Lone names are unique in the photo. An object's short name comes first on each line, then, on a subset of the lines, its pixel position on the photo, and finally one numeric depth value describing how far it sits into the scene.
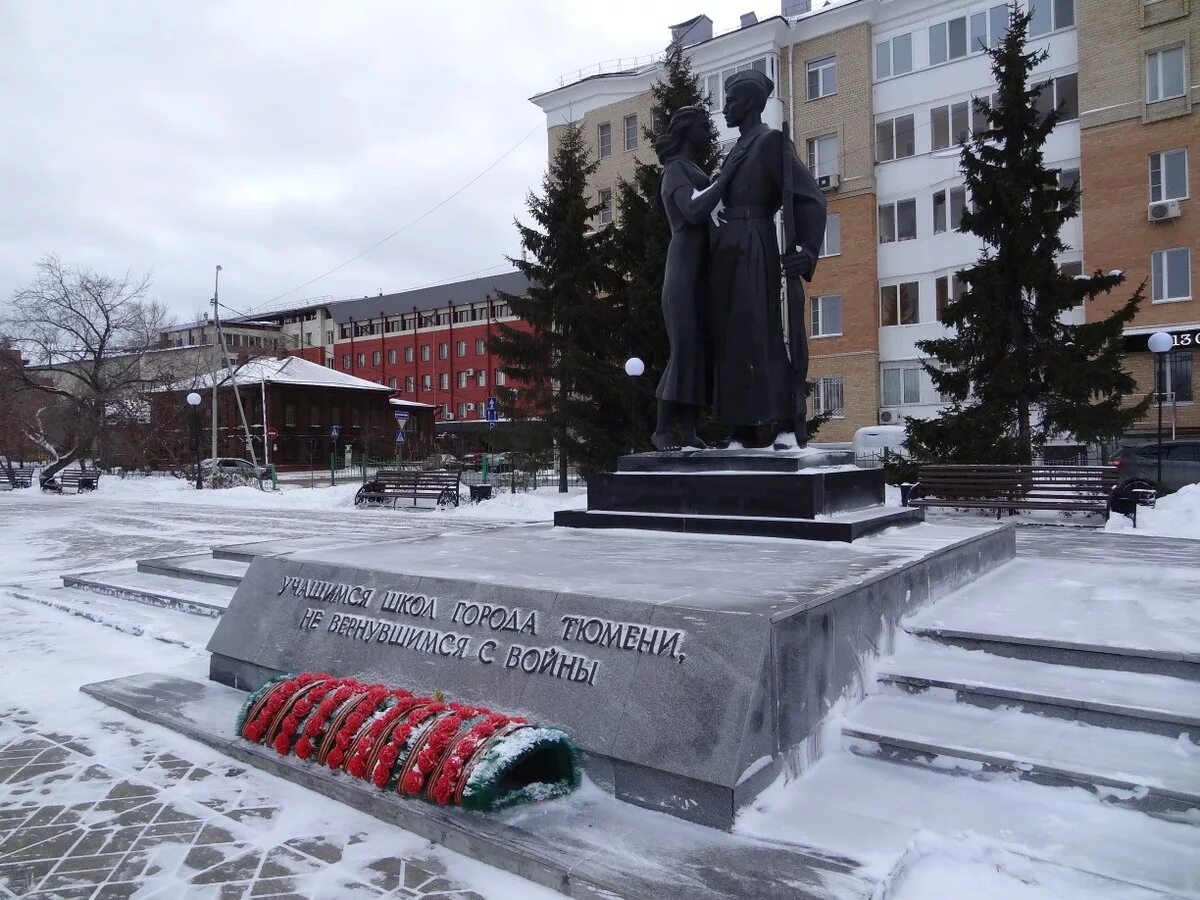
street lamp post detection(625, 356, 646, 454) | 18.58
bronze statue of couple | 7.06
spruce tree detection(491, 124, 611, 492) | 21.83
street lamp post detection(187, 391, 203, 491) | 29.34
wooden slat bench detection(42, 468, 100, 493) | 33.94
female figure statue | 7.38
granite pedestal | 3.43
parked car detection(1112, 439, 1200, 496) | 17.98
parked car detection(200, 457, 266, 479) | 35.81
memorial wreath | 3.48
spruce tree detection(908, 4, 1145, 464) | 16.84
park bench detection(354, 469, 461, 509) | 22.36
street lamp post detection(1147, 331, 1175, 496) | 15.48
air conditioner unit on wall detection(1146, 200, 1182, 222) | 23.91
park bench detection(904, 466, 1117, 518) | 13.31
